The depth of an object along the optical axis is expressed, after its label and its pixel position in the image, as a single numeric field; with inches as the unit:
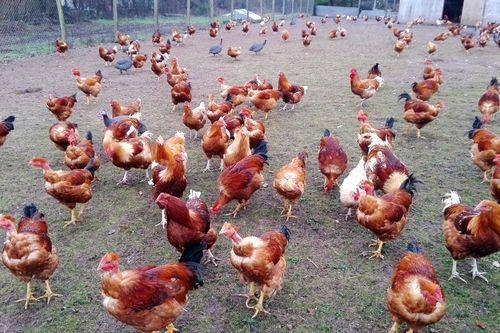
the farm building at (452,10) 1179.3
